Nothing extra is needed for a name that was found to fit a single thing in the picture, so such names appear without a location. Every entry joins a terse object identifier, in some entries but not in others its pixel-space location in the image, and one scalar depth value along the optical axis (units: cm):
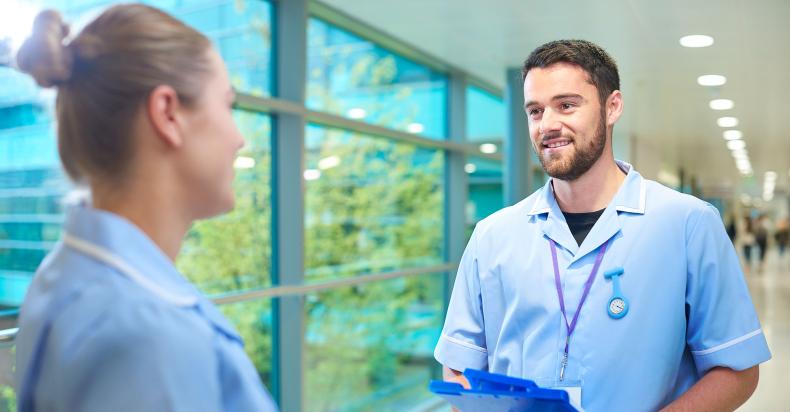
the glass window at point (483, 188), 767
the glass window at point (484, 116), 759
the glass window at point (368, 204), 527
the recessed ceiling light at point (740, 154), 1520
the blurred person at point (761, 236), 1856
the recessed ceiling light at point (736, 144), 1310
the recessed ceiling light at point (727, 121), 990
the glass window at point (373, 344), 539
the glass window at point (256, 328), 449
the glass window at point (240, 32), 427
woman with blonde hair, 70
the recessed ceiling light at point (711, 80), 686
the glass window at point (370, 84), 530
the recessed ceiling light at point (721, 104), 830
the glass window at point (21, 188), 315
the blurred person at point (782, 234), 2206
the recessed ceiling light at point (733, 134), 1150
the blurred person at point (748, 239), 1827
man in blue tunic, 159
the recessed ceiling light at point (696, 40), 532
